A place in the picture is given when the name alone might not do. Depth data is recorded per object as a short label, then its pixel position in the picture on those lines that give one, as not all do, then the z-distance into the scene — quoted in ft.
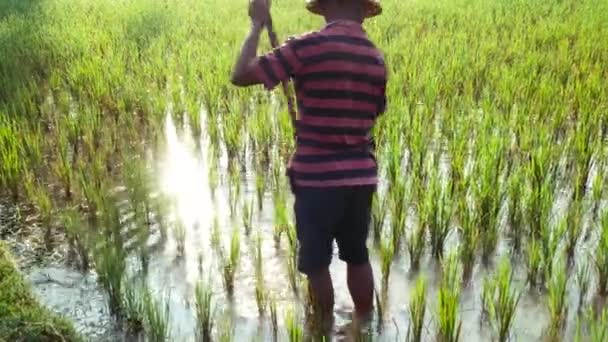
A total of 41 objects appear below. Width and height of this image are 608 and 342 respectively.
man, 6.23
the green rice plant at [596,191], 9.92
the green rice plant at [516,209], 9.47
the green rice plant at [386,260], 8.24
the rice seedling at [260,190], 10.69
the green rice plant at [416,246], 8.91
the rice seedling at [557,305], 7.06
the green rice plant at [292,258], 8.32
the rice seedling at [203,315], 7.20
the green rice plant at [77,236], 8.85
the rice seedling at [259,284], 7.81
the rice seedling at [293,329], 6.49
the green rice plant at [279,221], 9.04
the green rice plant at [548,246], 8.08
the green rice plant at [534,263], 8.13
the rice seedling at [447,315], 6.61
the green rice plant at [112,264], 7.60
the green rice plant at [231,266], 8.35
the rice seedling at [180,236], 9.36
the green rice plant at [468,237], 8.58
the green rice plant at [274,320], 7.41
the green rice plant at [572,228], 8.95
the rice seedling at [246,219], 9.84
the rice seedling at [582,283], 7.84
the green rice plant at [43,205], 9.55
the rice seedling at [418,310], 6.95
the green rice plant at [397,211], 9.18
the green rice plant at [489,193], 9.11
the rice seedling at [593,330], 5.95
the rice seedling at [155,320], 6.80
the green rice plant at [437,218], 9.07
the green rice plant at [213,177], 11.13
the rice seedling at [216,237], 9.13
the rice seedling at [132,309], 7.25
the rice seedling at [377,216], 9.56
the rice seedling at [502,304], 6.89
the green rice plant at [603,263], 7.93
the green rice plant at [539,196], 9.22
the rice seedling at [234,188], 10.43
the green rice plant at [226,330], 6.32
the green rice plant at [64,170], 11.03
